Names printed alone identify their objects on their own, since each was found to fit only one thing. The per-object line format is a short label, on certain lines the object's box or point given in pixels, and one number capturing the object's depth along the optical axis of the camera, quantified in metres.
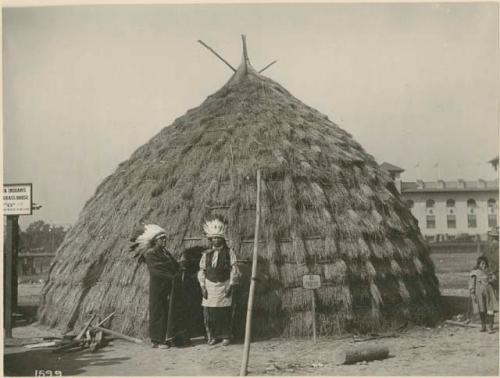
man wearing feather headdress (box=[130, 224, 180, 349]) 7.84
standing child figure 8.71
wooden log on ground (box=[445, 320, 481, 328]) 8.87
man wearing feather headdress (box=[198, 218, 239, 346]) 7.83
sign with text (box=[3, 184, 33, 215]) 7.97
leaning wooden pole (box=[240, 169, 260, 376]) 6.69
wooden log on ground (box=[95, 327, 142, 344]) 8.07
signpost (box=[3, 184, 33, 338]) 8.01
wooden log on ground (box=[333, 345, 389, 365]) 6.89
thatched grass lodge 8.31
